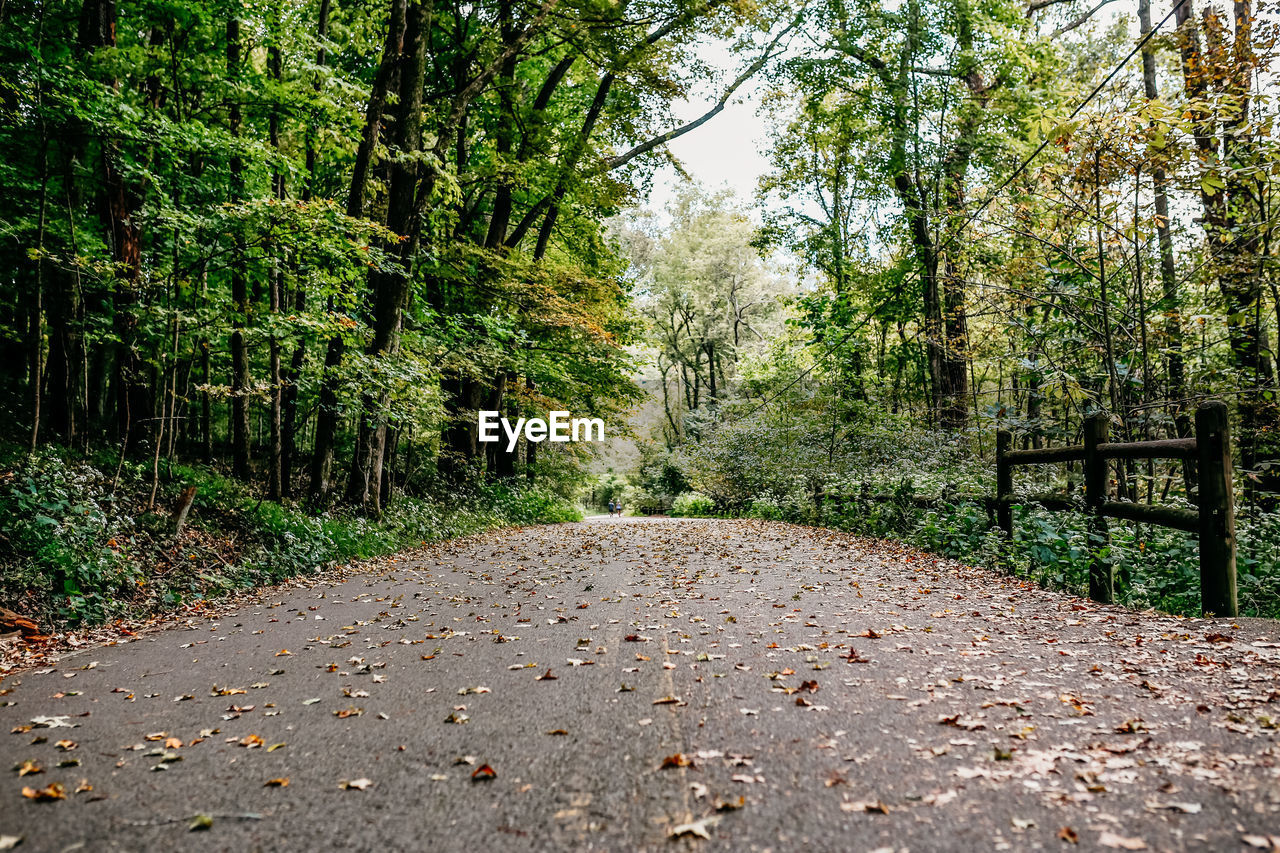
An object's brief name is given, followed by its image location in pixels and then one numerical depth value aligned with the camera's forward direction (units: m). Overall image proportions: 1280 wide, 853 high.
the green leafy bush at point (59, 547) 5.84
